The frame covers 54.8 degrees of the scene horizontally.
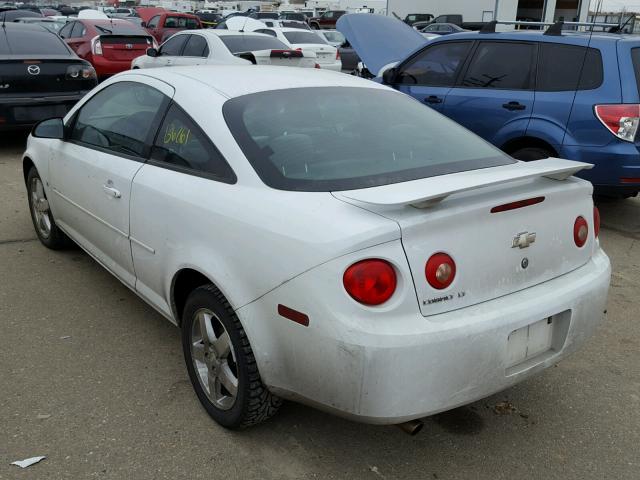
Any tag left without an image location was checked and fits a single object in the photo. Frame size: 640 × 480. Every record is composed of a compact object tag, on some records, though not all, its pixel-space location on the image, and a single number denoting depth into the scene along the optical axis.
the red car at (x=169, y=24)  20.39
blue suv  5.17
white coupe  2.14
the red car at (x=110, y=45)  12.99
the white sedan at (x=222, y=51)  10.69
